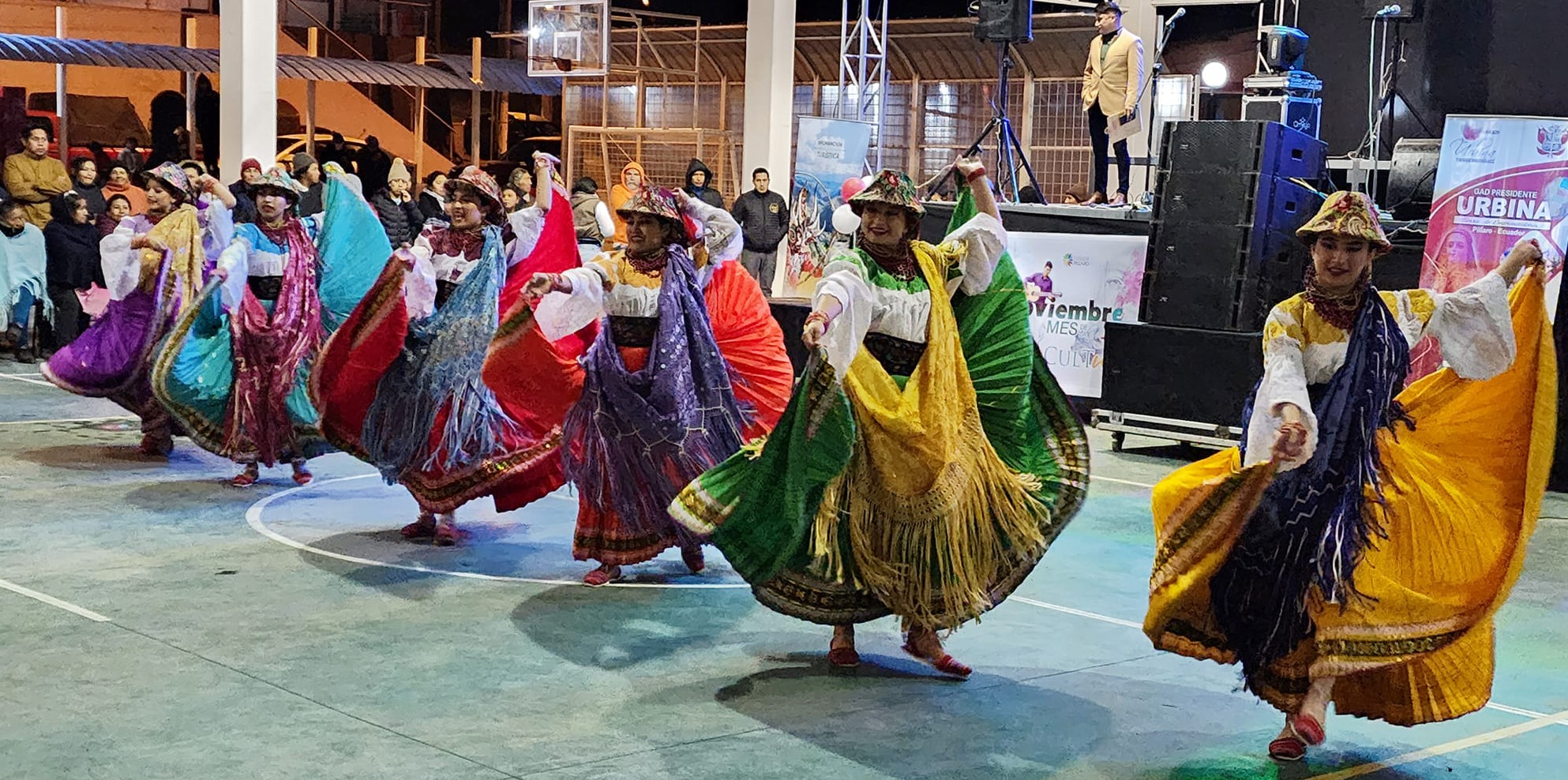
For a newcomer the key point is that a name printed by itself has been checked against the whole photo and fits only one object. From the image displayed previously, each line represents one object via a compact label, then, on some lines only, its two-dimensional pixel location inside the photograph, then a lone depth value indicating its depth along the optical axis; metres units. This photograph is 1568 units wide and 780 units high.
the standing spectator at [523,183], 12.72
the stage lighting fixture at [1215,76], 11.65
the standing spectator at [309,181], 13.54
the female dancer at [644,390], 6.05
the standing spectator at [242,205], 13.08
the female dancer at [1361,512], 4.17
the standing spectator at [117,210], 13.21
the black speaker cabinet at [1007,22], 11.29
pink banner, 8.82
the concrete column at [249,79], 14.37
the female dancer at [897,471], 4.84
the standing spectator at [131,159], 15.22
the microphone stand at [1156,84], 10.91
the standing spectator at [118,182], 13.70
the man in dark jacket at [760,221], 14.48
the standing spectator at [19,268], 13.42
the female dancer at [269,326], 8.07
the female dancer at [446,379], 6.83
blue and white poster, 14.27
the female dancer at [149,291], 8.78
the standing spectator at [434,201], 13.37
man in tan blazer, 11.23
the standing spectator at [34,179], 13.95
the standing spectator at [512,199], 13.12
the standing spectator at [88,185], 14.12
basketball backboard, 17.28
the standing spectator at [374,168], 17.19
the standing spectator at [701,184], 14.01
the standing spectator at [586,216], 13.36
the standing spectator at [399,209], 13.38
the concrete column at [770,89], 15.62
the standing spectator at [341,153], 17.61
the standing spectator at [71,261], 13.52
